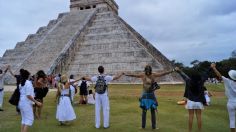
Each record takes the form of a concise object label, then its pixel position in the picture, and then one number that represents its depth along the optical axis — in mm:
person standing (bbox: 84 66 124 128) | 5449
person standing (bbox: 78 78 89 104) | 8981
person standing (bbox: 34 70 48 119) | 6668
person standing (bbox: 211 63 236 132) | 4489
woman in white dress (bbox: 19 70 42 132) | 4329
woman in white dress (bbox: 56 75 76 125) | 5808
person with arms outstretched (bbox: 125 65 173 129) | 5169
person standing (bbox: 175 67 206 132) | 4837
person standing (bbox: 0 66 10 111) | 7741
